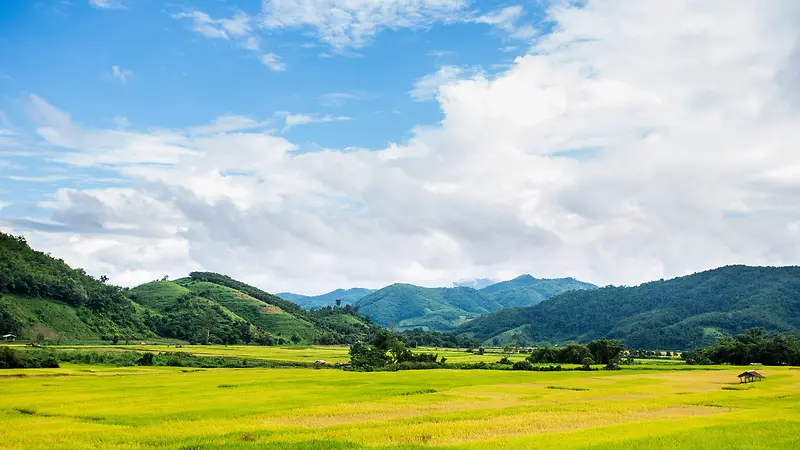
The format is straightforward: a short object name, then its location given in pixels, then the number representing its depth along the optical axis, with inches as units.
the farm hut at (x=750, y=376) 2741.1
